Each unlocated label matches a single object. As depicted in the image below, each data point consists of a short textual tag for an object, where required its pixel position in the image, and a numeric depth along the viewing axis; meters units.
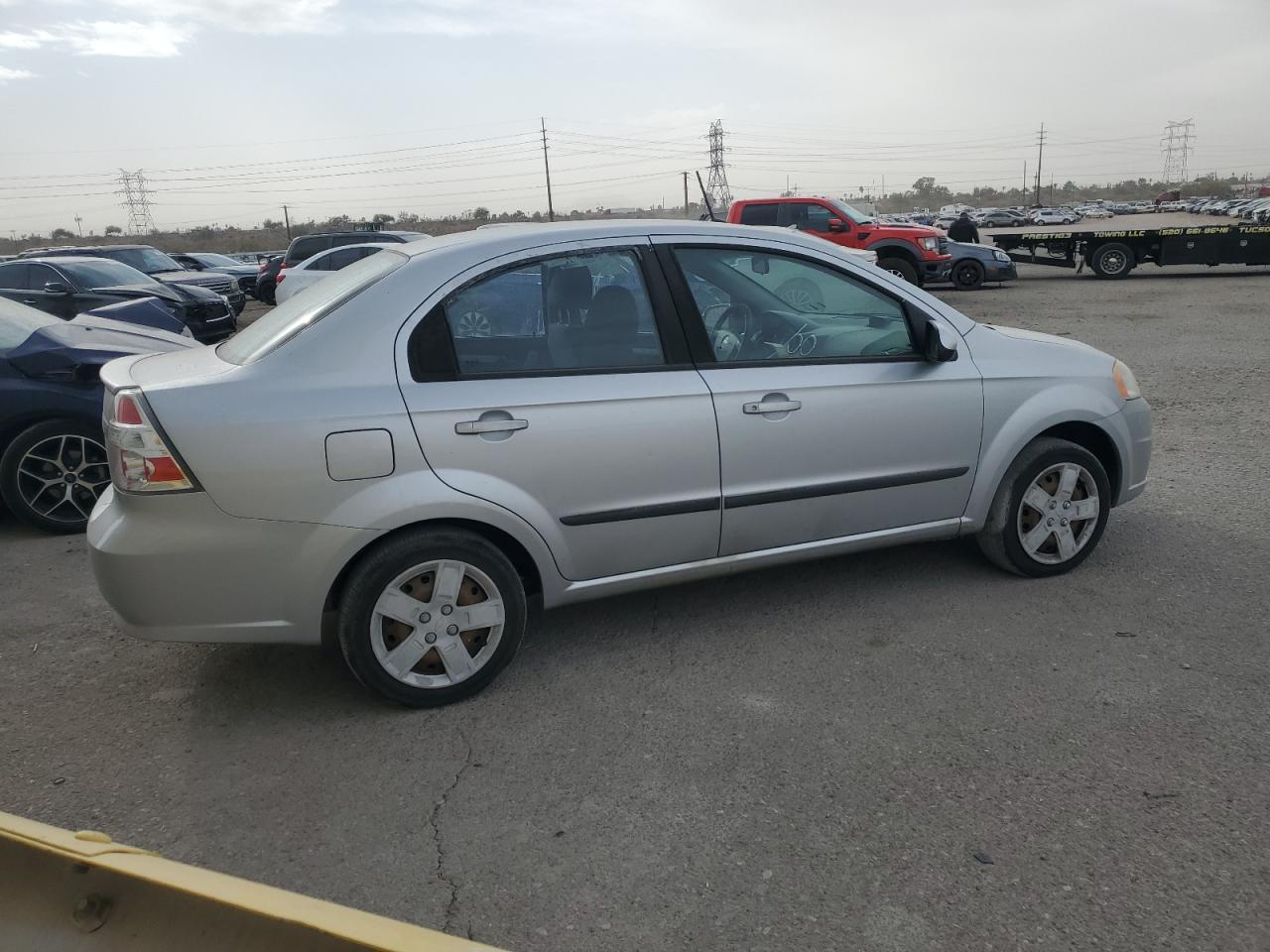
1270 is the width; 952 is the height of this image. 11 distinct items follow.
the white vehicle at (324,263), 16.52
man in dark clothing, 22.31
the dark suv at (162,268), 17.27
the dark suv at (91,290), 12.20
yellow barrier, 1.47
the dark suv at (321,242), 19.86
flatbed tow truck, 20.33
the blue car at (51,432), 5.82
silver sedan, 3.30
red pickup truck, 18.09
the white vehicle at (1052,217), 60.47
